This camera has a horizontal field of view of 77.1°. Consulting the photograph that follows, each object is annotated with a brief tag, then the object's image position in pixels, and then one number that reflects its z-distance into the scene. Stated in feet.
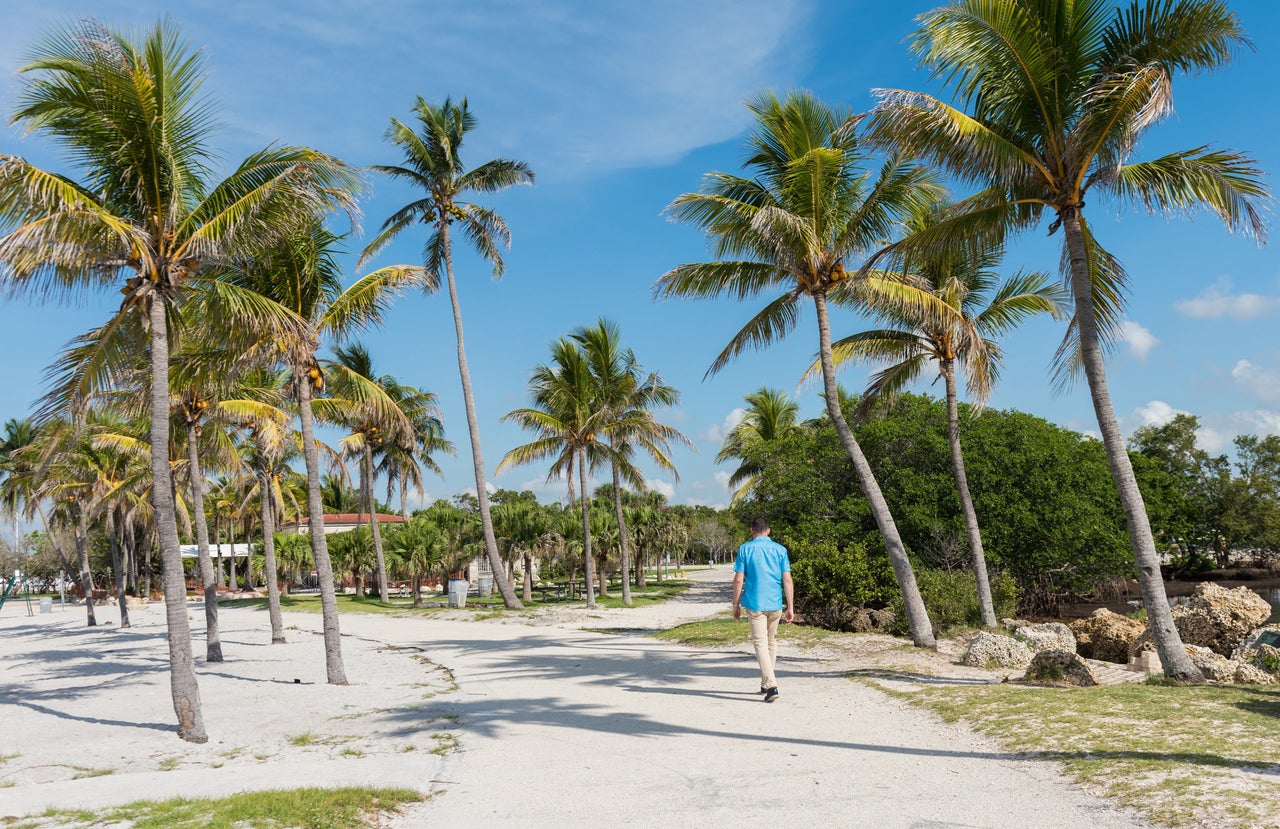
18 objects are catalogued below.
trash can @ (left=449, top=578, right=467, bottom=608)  98.17
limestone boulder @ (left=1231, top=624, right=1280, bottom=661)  35.09
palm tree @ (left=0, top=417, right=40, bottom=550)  90.89
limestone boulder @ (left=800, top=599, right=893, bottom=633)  57.26
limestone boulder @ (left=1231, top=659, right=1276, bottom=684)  30.76
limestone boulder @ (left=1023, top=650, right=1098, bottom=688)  30.48
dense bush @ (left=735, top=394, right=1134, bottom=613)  72.28
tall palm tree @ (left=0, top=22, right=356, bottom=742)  27.68
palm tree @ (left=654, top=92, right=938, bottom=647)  43.06
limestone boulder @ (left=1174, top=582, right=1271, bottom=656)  44.47
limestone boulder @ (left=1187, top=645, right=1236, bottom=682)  31.19
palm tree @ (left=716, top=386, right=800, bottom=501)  125.59
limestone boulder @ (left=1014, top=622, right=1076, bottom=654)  39.43
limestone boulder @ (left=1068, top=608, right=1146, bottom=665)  46.80
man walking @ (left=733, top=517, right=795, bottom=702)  28.04
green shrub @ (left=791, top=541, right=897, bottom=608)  59.82
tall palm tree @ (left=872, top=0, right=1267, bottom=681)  30.53
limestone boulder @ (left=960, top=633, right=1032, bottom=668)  36.04
